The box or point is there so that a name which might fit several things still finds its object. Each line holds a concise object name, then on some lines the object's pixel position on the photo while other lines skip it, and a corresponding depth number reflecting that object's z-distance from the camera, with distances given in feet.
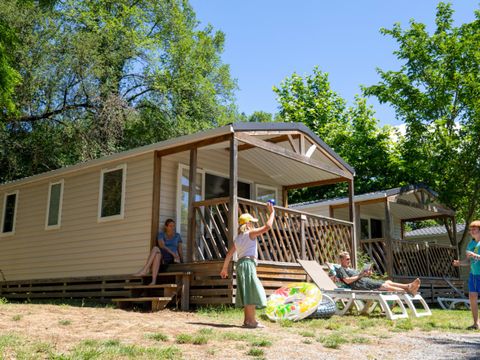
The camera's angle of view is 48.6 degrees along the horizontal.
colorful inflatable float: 23.15
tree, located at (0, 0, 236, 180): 63.05
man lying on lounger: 27.84
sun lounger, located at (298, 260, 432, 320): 25.26
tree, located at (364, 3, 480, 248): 50.39
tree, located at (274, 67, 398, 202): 75.51
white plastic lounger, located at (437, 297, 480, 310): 37.40
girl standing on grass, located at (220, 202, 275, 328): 19.83
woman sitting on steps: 30.73
